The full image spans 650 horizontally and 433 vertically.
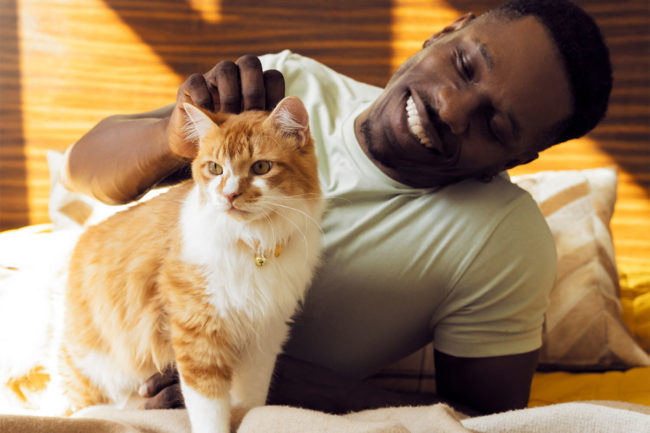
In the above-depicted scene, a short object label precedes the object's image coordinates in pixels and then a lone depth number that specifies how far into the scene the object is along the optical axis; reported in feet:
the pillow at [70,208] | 2.96
